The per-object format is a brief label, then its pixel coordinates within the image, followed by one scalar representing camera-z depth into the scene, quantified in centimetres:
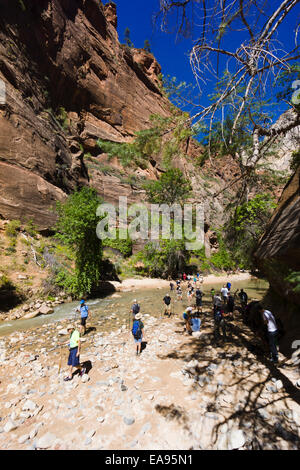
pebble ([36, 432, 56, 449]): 324
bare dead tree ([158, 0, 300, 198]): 282
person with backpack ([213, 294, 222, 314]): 782
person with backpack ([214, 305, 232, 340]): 705
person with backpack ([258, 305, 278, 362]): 507
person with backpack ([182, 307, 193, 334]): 780
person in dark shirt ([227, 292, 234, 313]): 941
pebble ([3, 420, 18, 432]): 368
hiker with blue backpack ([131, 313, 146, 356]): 632
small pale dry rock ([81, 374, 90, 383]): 506
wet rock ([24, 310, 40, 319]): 1029
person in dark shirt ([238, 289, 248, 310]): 1020
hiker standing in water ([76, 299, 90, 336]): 838
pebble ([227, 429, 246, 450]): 296
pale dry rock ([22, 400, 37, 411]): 416
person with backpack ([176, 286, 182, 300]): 1505
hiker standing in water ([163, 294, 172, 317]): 1070
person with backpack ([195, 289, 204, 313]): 1087
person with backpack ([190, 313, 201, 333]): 799
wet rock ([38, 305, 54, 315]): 1087
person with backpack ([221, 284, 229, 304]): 1032
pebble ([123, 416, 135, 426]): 361
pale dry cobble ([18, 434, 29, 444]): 340
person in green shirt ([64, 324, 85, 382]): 529
